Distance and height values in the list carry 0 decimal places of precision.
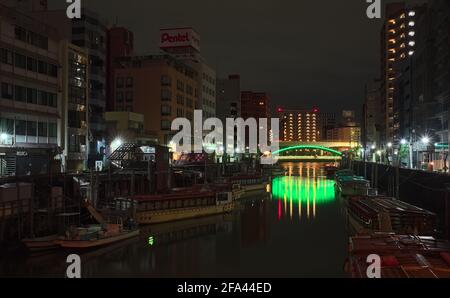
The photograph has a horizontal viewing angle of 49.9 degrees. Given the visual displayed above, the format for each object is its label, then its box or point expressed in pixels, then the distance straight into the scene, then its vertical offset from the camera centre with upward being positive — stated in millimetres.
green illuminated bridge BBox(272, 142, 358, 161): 138250 +4434
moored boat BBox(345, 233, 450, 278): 13906 -3046
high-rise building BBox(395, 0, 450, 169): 51031 +9571
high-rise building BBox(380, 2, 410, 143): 100875 +23728
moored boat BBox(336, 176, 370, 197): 49678 -2601
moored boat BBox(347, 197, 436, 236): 25578 -3125
